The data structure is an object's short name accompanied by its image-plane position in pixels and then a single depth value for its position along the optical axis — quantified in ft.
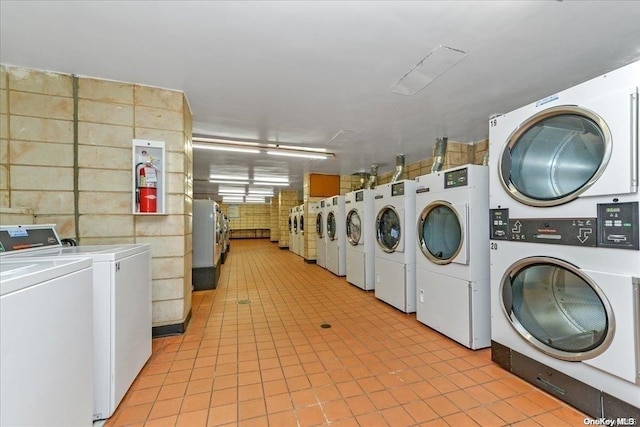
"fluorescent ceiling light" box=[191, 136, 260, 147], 14.69
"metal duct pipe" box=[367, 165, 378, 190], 22.53
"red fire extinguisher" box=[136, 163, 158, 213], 8.81
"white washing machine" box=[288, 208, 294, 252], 33.70
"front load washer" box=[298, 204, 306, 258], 27.19
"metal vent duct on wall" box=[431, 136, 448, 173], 14.89
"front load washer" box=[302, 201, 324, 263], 24.91
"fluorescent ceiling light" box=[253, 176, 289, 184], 27.44
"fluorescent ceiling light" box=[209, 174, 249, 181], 26.84
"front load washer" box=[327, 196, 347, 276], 19.12
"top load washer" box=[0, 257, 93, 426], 2.87
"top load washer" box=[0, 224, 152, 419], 5.44
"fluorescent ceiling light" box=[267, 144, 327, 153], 16.30
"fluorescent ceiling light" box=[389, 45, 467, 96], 7.35
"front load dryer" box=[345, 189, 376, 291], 15.34
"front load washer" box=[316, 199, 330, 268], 21.63
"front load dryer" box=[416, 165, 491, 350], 8.29
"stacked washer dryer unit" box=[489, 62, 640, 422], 4.78
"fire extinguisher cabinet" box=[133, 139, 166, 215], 8.82
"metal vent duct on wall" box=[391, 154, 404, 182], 19.07
